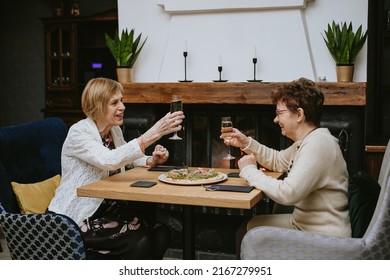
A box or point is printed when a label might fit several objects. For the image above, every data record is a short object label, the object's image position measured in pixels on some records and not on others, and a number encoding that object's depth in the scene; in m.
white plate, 2.28
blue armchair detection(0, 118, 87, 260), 2.22
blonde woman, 2.38
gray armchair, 1.79
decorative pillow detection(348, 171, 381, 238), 2.17
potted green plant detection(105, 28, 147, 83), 3.90
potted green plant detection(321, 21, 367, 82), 3.40
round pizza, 2.31
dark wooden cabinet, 6.51
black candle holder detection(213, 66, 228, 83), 3.76
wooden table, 2.04
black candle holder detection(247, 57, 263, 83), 3.69
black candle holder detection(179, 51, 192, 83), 3.86
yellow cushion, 2.54
